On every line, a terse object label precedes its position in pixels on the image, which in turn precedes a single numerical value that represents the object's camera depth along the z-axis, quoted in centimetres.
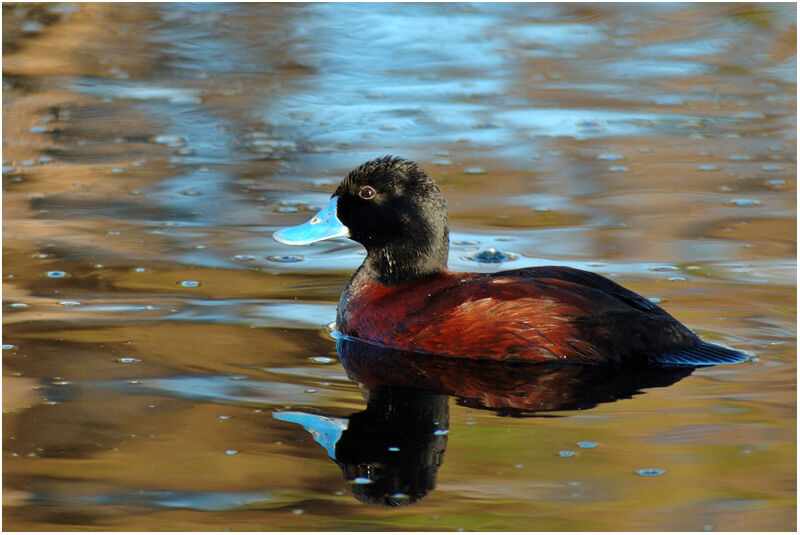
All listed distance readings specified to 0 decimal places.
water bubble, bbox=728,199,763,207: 1808
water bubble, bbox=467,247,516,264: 1573
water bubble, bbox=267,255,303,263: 1590
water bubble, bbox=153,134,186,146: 2200
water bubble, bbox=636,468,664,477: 932
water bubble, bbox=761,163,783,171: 2005
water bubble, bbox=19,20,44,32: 2937
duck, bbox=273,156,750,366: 1205
